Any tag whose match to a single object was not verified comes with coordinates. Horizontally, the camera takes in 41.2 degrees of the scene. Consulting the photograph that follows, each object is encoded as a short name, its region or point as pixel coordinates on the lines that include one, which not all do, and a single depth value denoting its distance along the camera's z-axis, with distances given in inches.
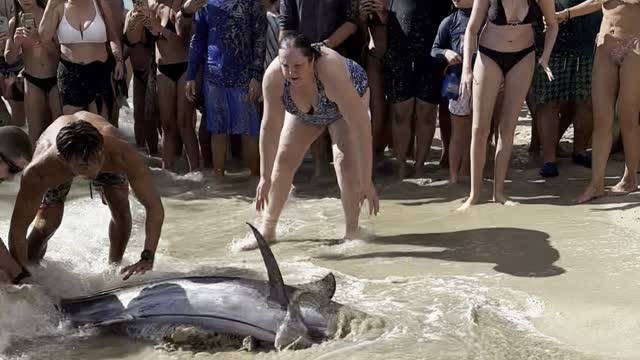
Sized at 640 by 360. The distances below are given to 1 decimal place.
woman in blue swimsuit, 205.9
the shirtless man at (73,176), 165.8
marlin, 160.9
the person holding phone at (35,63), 296.4
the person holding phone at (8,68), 308.7
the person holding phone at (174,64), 309.6
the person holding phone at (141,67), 315.0
